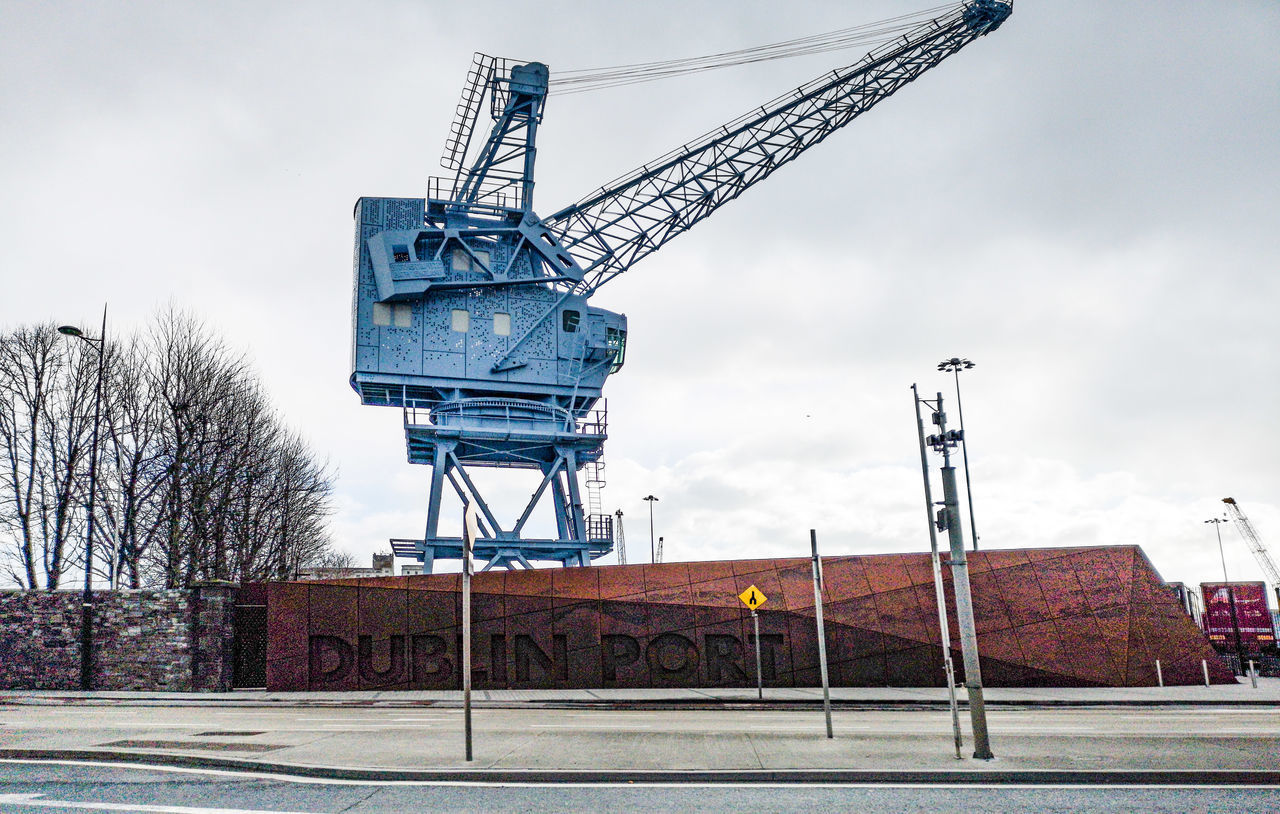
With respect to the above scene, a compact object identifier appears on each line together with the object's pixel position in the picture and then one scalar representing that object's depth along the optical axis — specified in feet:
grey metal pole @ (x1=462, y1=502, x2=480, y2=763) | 35.01
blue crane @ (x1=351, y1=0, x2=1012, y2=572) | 107.34
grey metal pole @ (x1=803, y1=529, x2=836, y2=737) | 42.04
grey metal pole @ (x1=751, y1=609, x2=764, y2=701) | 71.05
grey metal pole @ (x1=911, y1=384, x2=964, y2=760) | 38.88
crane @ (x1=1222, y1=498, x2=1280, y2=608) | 319.88
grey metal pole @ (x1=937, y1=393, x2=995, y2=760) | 33.94
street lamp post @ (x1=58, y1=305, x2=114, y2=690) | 85.81
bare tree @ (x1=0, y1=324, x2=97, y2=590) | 106.63
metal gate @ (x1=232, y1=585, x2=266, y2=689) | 86.22
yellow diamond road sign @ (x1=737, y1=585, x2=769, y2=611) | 64.49
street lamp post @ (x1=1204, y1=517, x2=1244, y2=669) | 125.76
